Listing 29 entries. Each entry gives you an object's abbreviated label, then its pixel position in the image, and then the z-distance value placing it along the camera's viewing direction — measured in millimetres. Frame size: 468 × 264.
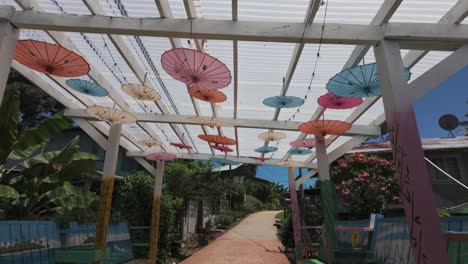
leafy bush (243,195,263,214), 31155
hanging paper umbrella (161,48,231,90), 4352
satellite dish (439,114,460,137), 17672
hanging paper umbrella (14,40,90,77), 4643
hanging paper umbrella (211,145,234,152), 10805
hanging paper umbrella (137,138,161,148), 10633
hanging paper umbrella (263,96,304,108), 6648
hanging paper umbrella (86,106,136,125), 7271
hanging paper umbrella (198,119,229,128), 8538
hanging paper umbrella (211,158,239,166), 13078
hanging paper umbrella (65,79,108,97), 6336
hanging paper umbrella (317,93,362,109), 6141
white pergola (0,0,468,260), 4398
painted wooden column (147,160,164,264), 12125
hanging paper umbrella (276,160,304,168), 12344
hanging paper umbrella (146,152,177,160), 10711
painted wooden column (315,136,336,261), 9092
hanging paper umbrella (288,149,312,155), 10852
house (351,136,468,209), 14258
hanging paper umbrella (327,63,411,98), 4730
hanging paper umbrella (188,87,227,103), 6109
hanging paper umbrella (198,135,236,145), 8875
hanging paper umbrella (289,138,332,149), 9016
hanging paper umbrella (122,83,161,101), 6331
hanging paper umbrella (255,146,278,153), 10892
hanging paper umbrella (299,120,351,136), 7074
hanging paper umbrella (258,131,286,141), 9489
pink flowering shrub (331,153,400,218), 12312
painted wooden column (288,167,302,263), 12256
